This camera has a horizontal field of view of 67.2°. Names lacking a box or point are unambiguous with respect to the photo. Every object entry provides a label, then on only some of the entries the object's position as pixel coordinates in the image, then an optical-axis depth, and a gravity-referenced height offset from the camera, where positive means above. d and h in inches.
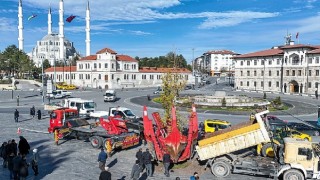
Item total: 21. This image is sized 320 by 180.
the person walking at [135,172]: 408.2 -154.6
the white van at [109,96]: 1499.9 -96.0
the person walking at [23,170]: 375.2 -139.7
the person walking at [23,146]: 486.6 -133.7
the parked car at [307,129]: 787.3 -159.9
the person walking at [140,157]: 436.2 -139.0
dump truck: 422.5 -138.4
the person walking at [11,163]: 408.0 -141.5
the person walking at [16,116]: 895.6 -132.0
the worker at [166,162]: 438.7 -148.7
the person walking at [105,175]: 333.5 -131.3
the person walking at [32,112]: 985.1 -128.7
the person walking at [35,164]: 434.6 -150.7
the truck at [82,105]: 966.0 -101.2
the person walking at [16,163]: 379.5 -131.1
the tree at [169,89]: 558.0 -19.7
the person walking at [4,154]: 463.8 -144.1
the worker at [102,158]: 444.6 -143.1
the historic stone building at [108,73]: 2619.7 +92.7
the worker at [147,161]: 439.1 -146.1
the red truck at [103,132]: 569.4 -132.8
